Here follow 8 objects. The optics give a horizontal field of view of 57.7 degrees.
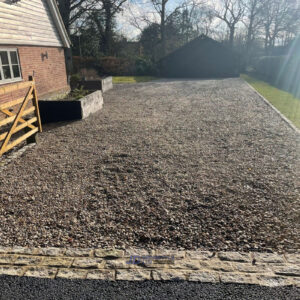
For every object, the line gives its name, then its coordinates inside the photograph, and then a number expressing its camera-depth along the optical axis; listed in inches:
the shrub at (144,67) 1220.5
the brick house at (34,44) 376.8
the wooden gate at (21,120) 228.1
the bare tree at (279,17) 1590.8
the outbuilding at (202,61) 1159.6
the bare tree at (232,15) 1818.4
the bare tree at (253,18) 1710.1
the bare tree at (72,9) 1014.3
